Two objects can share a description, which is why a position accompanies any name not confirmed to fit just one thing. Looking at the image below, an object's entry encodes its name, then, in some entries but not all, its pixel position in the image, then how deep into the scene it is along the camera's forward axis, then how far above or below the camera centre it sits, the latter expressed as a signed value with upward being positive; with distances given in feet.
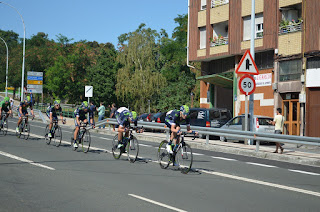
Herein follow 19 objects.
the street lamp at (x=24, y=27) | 143.95 +26.84
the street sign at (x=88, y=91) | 104.47 +4.82
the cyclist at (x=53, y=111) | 55.77 +0.03
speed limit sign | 60.18 +4.07
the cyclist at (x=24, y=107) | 63.31 +0.50
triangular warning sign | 60.08 +6.59
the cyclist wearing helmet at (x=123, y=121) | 44.27 -0.79
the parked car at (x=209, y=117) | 86.43 -0.39
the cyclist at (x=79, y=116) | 51.55 -0.48
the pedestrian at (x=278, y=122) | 57.67 -0.75
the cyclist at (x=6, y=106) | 67.47 +0.63
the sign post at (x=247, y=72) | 60.13 +5.78
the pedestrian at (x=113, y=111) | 99.86 +0.35
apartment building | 86.22 +14.05
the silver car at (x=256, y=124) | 75.66 -1.50
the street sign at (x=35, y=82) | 148.52 +9.46
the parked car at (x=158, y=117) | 99.98 -0.79
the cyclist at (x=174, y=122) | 38.06 -0.69
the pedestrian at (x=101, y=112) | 103.09 +0.08
